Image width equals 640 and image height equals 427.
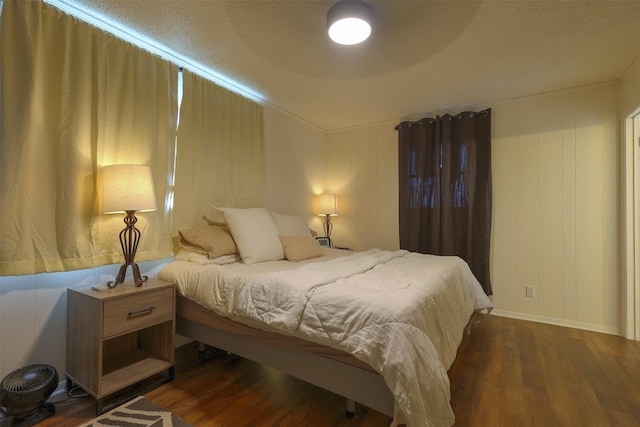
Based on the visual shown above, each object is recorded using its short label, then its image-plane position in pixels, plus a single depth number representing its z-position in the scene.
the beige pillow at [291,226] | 2.95
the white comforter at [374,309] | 1.23
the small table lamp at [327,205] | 4.18
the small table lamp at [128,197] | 1.81
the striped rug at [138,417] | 1.54
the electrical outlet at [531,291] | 3.18
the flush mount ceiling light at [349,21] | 1.77
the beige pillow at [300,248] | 2.61
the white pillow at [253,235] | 2.39
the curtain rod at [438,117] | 3.38
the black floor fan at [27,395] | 1.47
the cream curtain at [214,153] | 2.51
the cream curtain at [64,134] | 1.60
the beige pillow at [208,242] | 2.29
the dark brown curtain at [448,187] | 3.37
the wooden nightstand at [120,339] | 1.64
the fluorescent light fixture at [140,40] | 1.88
